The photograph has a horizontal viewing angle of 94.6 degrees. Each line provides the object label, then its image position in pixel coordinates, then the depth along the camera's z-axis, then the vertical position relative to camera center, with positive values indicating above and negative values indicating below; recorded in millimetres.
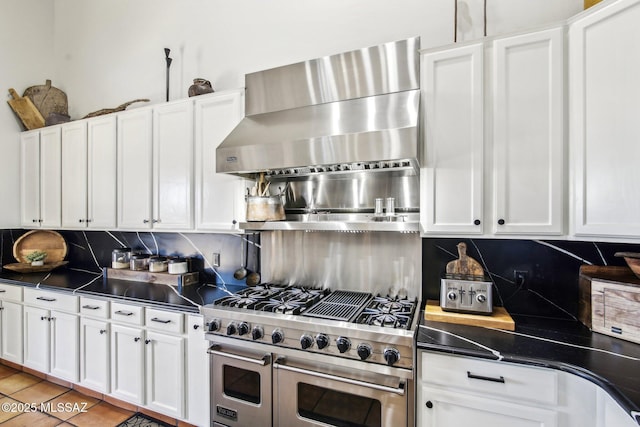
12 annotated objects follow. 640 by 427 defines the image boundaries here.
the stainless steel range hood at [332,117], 1626 +606
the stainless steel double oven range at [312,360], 1463 -814
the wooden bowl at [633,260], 1385 -227
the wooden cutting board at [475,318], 1560 -583
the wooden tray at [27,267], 3106 -607
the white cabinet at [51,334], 2467 -1082
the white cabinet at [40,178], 3164 +360
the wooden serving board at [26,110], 3352 +1142
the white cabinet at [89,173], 2807 +371
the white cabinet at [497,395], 1213 -805
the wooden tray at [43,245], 3305 -404
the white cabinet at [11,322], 2781 -1076
